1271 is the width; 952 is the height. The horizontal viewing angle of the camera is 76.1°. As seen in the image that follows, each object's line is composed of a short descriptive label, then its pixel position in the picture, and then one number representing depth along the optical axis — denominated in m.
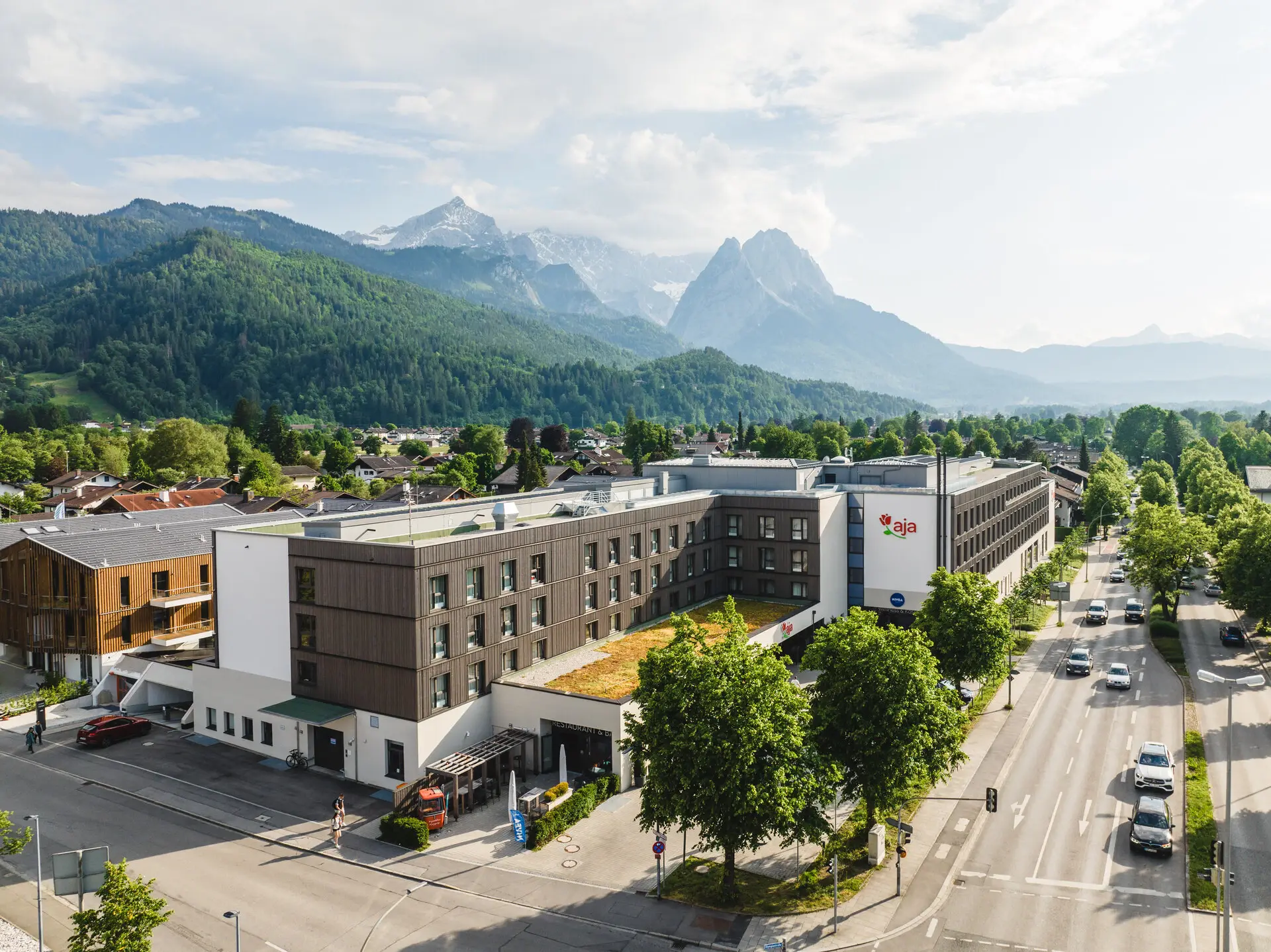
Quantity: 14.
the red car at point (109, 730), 49.78
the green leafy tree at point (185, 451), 169.00
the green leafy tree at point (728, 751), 29.25
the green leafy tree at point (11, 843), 27.19
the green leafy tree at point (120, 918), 22.44
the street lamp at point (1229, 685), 26.02
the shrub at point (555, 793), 39.62
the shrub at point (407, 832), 36.53
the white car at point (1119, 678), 57.66
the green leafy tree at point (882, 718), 32.62
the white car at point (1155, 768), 40.69
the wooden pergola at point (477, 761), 40.19
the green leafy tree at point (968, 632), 47.72
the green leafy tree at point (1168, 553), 72.94
